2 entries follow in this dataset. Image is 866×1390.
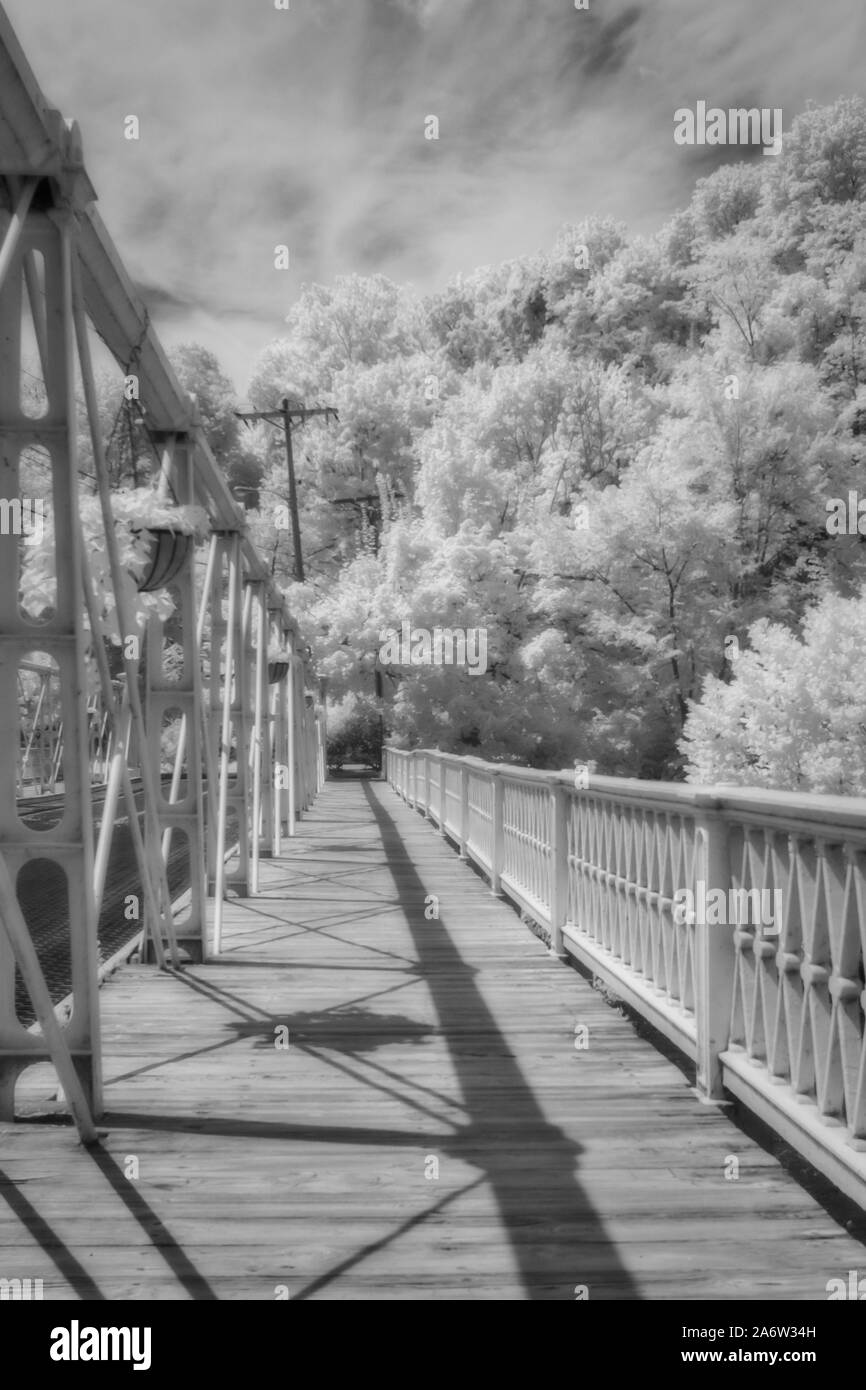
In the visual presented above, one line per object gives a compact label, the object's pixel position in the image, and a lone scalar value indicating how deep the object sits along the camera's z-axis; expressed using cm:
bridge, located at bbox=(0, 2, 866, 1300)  276
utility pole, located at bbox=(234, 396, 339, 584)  2681
